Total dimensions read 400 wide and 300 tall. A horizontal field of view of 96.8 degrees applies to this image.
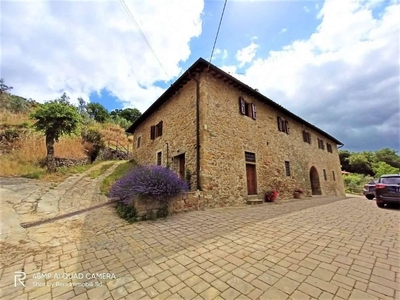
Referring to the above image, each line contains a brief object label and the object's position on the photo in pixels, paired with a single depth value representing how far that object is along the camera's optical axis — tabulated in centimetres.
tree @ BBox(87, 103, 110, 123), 2828
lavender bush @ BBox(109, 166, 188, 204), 491
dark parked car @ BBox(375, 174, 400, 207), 667
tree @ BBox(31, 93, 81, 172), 820
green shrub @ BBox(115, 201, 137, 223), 466
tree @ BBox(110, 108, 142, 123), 3376
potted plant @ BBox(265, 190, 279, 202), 906
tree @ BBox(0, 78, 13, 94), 1632
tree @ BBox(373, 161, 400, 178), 3297
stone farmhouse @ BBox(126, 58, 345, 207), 738
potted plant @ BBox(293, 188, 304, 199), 1128
